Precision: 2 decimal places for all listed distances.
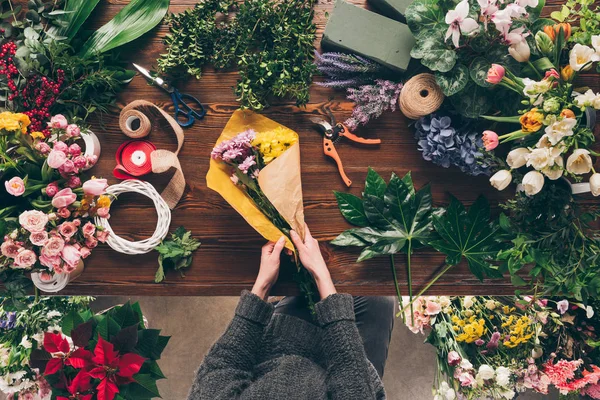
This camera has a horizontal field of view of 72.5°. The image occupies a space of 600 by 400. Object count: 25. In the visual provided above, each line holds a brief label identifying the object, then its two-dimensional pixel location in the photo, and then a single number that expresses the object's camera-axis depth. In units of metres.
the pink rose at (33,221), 1.15
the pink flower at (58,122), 1.26
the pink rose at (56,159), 1.19
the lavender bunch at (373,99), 1.45
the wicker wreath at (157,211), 1.45
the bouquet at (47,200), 1.18
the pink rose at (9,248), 1.19
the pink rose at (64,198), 1.21
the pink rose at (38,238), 1.17
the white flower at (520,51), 1.20
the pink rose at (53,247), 1.18
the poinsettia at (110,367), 1.30
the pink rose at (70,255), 1.20
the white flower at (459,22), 1.15
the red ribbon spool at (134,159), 1.50
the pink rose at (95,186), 1.21
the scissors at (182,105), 1.50
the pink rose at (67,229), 1.20
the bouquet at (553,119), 1.06
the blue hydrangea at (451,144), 1.39
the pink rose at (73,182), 1.27
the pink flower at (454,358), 1.59
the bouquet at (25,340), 1.56
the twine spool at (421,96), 1.40
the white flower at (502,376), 1.55
